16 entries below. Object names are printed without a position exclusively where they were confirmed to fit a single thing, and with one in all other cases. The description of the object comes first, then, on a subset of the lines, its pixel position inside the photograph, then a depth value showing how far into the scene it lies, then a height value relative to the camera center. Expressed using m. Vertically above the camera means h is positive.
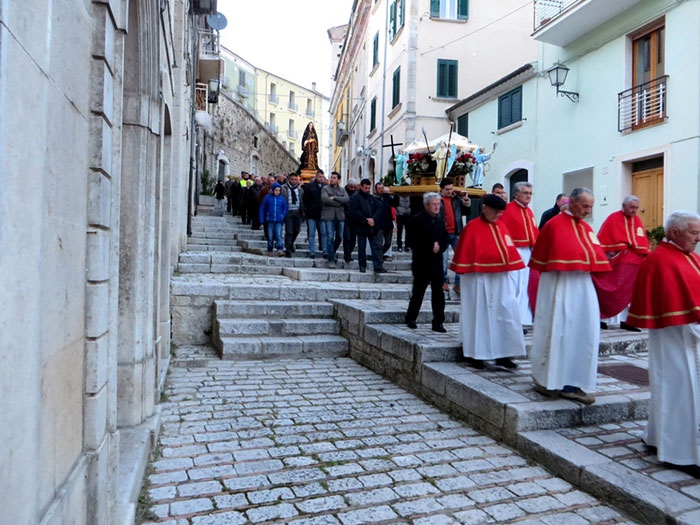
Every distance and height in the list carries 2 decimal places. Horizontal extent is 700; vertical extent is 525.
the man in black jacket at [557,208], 8.45 +0.82
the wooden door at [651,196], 12.25 +1.51
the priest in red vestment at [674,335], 3.46 -0.47
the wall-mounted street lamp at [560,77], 14.56 +4.95
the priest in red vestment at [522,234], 7.16 +0.34
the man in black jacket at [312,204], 11.34 +1.11
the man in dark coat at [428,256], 6.73 +0.03
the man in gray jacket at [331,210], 11.36 +0.98
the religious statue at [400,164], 12.75 +2.20
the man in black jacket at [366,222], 10.48 +0.69
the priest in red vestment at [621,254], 7.46 +0.10
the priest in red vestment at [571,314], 4.40 -0.43
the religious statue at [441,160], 11.42 +2.07
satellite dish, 19.00 +8.15
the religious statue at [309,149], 23.92 +4.72
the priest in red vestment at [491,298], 5.43 -0.38
